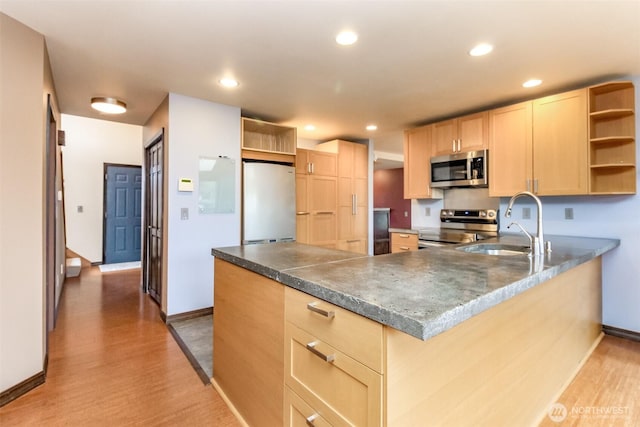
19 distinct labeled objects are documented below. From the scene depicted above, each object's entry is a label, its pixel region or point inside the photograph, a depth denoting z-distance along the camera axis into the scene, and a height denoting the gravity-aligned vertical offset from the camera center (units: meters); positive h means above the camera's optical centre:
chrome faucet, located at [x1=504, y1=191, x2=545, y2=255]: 1.81 -0.17
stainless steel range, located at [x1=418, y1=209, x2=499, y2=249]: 3.51 -0.20
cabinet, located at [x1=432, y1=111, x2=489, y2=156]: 3.41 +0.91
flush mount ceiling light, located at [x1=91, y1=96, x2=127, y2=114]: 3.25 +1.15
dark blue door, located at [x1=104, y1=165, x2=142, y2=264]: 5.99 -0.03
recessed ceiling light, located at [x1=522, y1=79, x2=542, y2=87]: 2.76 +1.17
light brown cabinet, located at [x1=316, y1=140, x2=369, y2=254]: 4.63 +0.28
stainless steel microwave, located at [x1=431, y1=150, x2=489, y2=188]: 3.42 +0.49
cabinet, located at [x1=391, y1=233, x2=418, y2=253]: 3.86 -0.38
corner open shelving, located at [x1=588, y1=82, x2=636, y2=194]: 2.62 +0.62
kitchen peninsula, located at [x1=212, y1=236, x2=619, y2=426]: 0.92 -0.48
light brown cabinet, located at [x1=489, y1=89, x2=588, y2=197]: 2.75 +0.63
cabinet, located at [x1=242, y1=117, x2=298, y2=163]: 3.69 +0.93
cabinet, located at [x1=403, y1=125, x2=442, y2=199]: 3.96 +0.63
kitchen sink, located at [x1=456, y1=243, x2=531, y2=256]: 2.30 -0.28
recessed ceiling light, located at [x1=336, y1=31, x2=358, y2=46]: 1.99 +1.15
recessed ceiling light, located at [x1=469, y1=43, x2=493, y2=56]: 2.14 +1.16
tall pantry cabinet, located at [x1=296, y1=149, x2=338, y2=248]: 4.16 +0.20
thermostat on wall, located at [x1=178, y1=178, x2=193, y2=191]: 3.14 +0.29
